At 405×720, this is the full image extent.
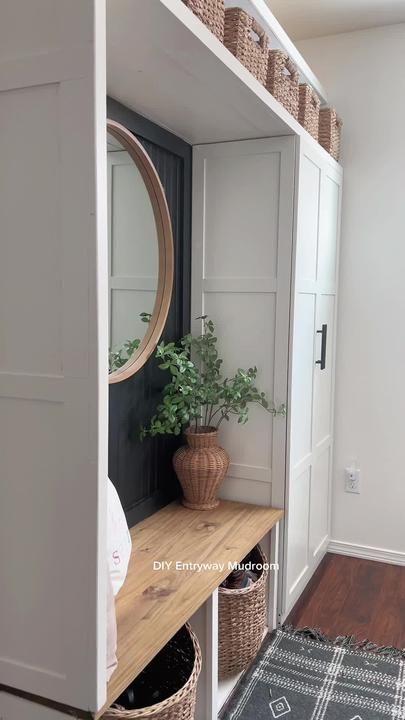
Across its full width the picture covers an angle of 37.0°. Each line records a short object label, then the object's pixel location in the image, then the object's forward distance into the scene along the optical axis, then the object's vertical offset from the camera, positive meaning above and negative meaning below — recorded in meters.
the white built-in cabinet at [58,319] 1.08 -0.04
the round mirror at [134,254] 1.85 +0.14
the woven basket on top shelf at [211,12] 1.44 +0.70
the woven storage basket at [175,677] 1.46 -0.99
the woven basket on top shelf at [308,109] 2.31 +0.74
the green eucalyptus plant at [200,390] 2.06 -0.33
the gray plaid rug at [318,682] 1.89 -1.28
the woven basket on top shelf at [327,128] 2.60 +0.74
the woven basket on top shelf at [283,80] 1.98 +0.74
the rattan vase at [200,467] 2.15 -0.60
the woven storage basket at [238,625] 1.94 -1.07
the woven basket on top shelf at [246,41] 1.68 +0.74
